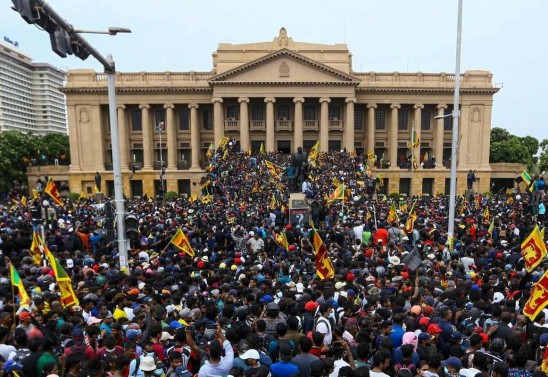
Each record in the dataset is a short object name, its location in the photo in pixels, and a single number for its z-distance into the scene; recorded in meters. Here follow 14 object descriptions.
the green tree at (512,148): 71.12
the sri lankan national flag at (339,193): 21.41
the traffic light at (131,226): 11.23
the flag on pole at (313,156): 34.35
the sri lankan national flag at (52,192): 17.66
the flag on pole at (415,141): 32.77
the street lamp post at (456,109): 16.56
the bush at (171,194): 50.35
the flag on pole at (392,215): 20.42
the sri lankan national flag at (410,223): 18.03
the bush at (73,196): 49.47
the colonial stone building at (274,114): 53.78
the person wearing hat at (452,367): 5.42
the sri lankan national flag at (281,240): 14.14
